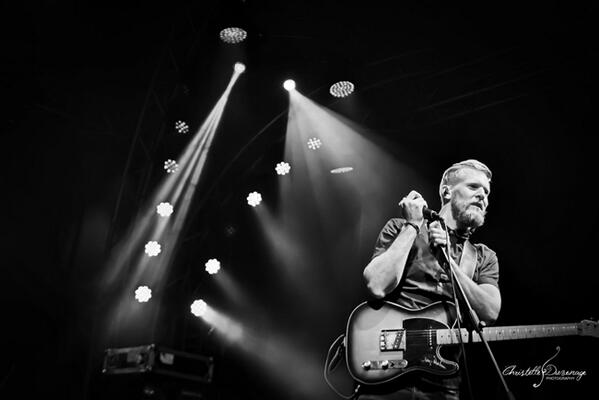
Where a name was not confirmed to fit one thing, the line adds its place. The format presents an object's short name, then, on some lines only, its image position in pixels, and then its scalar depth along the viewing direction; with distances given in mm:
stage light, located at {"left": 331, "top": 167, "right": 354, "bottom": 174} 6452
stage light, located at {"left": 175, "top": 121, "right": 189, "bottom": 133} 6809
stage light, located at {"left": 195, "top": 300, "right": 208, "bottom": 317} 6672
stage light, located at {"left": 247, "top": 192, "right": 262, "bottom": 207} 7023
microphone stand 2096
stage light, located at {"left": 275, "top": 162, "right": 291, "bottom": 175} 6883
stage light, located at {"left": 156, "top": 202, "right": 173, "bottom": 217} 6543
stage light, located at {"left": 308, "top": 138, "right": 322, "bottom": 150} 6723
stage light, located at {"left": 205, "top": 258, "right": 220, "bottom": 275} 6812
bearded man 2494
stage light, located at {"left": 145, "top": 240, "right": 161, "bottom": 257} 6449
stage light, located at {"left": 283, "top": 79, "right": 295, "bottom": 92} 6551
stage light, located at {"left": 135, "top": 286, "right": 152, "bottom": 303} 6305
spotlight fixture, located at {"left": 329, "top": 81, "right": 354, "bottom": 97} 6223
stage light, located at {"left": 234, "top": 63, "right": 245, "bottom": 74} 6420
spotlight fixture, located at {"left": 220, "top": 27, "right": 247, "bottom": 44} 5938
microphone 2729
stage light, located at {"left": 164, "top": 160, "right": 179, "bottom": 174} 6887
